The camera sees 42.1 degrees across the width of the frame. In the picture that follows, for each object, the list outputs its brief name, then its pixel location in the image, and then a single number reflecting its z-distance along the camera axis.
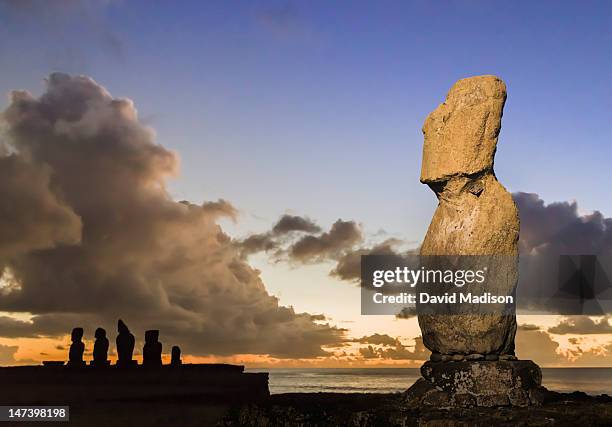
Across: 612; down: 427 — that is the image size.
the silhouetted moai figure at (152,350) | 33.00
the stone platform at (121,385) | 24.34
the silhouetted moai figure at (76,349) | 31.47
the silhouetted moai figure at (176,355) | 35.16
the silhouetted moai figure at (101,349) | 31.83
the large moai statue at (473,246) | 11.69
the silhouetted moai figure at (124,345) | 32.06
